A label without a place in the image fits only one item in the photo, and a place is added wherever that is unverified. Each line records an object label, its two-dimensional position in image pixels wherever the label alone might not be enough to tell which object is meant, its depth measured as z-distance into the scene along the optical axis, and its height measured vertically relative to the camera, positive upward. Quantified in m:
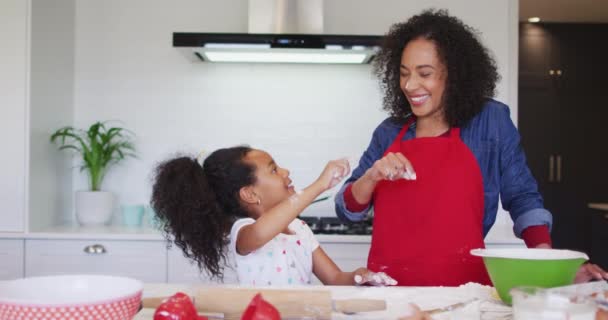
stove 2.76 -0.29
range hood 2.66 +0.50
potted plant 2.95 +0.02
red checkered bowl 0.74 -0.18
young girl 1.49 -0.14
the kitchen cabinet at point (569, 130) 5.05 +0.26
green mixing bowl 1.05 -0.18
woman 1.55 -0.03
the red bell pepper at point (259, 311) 0.72 -0.17
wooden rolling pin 1.01 -0.23
